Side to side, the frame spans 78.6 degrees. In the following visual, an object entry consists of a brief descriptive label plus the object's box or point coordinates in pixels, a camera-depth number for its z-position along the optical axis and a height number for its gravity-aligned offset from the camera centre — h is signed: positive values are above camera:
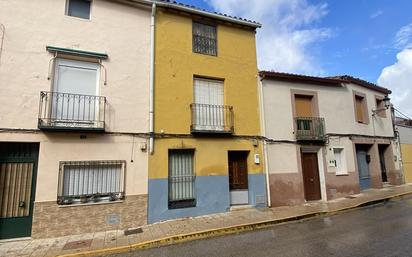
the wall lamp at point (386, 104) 14.70 +3.79
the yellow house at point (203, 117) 9.10 +2.02
